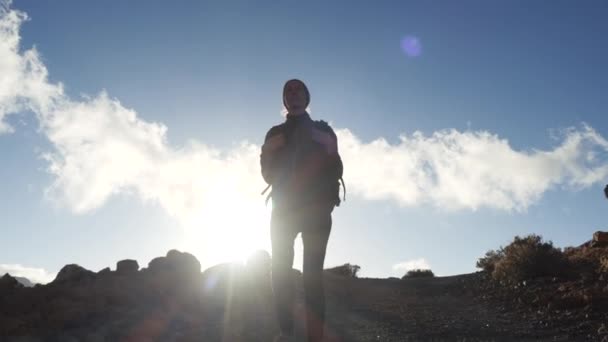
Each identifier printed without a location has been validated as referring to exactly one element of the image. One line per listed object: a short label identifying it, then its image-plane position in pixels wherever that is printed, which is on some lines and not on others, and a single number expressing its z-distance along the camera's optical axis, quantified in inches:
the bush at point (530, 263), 448.8
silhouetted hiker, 157.4
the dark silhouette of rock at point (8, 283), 398.0
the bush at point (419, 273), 948.1
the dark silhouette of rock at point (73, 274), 461.1
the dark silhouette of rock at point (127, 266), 487.5
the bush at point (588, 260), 404.3
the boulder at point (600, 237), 608.5
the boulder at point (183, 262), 480.8
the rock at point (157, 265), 481.1
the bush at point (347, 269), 787.0
